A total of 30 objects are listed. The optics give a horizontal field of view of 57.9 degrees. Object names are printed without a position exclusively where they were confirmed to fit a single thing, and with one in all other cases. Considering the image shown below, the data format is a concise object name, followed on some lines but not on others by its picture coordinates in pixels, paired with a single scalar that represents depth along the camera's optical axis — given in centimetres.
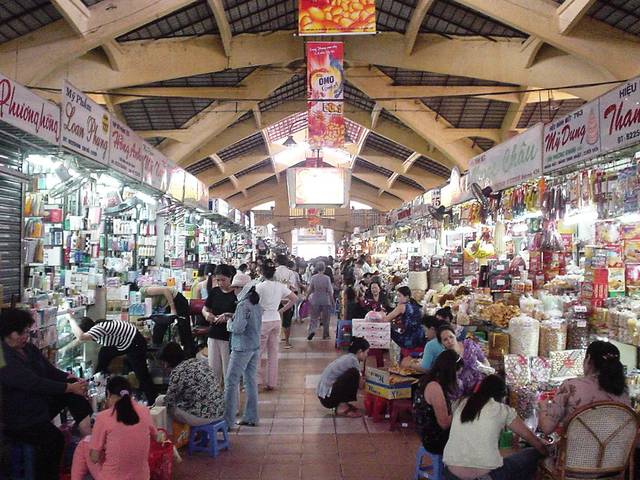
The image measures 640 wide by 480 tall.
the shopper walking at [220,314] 604
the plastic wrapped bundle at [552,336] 560
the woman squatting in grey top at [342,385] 600
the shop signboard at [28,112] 454
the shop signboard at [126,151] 685
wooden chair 323
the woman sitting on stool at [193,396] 482
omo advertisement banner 1050
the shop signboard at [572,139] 538
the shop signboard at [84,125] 555
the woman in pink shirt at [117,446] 341
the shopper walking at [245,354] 546
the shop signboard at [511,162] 678
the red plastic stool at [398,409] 560
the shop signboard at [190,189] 1138
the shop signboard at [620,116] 470
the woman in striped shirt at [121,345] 570
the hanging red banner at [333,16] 824
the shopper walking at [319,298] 1092
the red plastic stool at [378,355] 830
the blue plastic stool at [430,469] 398
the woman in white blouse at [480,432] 332
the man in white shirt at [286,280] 1027
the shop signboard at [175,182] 991
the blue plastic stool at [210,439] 486
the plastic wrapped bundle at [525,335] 567
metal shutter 548
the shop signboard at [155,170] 834
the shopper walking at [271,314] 663
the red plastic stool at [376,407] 586
